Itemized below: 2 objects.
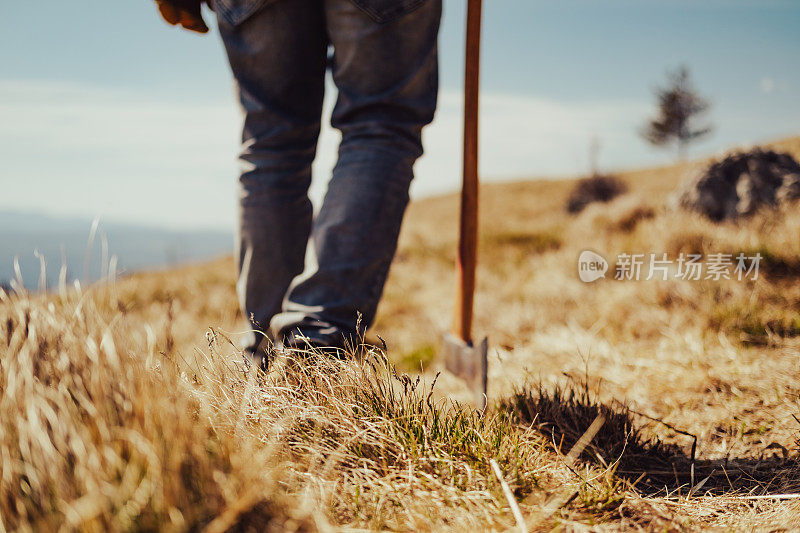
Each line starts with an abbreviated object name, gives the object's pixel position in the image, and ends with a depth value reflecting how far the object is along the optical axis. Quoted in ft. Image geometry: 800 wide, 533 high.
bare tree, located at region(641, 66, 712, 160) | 106.42
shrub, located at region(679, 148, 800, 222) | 12.41
